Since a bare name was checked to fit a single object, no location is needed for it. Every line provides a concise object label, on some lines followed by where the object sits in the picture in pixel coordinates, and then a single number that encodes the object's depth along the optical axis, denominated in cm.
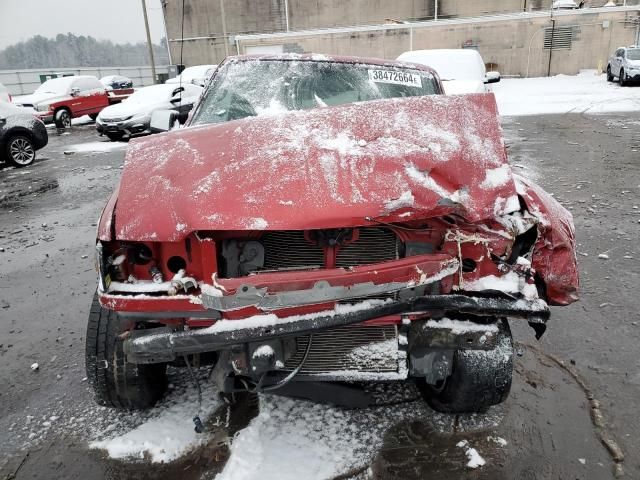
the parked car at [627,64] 1855
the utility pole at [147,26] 1792
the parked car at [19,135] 998
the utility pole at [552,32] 2501
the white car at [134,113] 1240
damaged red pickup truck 195
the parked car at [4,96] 1045
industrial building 2497
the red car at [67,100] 1597
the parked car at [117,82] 2764
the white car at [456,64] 1258
